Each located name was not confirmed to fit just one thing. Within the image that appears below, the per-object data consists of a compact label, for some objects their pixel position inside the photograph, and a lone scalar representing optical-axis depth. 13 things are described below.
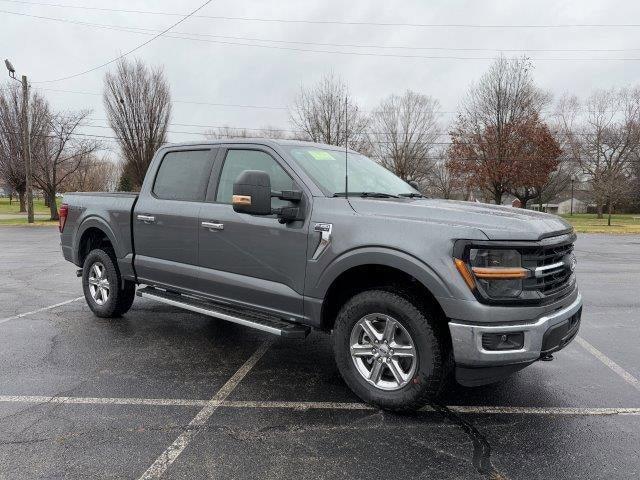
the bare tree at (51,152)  27.36
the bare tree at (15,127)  27.55
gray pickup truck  3.08
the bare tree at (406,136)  50.72
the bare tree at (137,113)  31.81
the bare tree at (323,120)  34.28
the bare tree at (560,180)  57.86
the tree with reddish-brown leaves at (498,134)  29.56
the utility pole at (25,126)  23.86
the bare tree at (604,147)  51.69
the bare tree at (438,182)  58.16
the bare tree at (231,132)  52.16
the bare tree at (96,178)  60.59
